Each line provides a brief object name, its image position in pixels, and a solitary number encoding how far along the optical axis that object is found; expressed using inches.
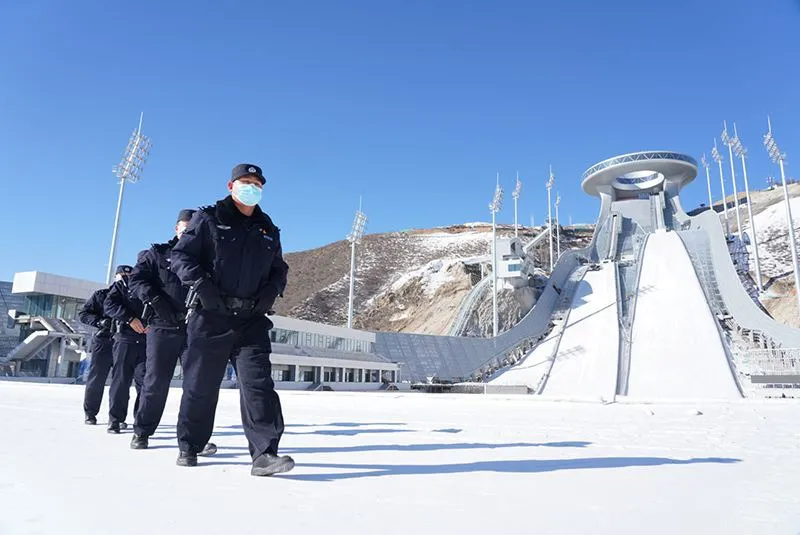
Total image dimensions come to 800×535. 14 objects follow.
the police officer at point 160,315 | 183.0
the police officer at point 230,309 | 134.3
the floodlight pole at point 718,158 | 2023.6
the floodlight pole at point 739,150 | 1847.2
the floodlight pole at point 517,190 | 1895.9
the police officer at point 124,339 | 227.5
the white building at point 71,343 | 1018.1
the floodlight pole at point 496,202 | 1632.1
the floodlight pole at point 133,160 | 1149.7
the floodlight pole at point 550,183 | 2103.6
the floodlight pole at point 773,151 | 1486.2
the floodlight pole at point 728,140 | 1873.0
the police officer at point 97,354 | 242.5
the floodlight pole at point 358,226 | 1596.9
